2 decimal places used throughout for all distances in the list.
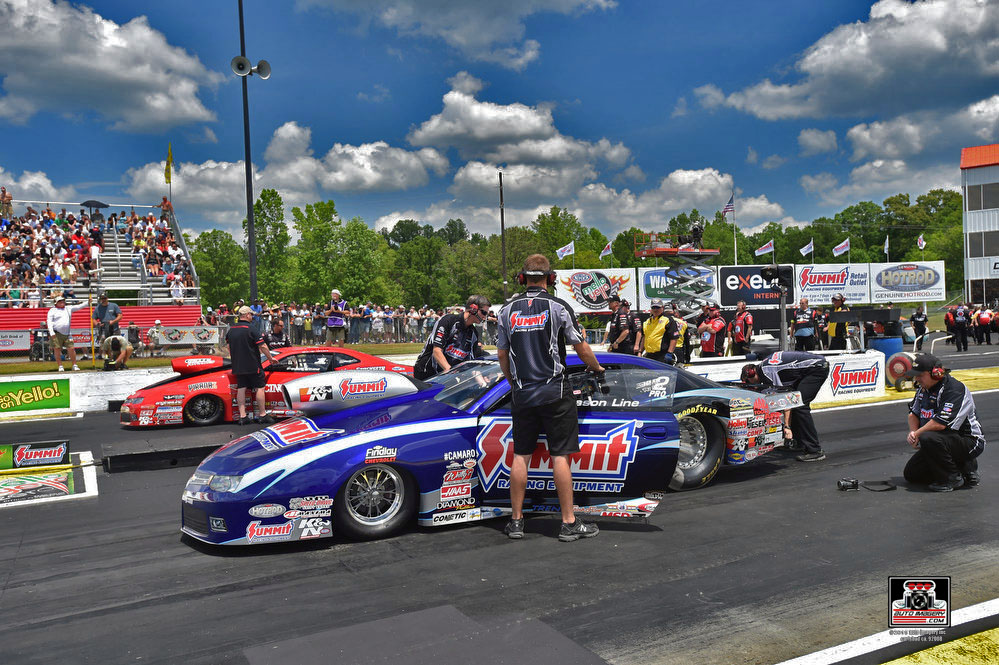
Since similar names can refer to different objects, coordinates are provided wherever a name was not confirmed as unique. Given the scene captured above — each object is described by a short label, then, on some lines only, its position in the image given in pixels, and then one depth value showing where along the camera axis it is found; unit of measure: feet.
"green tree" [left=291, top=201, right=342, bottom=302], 172.14
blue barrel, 49.88
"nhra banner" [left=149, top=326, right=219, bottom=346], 63.62
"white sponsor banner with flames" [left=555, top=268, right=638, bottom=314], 142.82
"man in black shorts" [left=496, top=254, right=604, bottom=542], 16.55
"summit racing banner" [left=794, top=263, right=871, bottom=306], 146.82
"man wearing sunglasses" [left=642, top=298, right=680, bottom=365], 36.81
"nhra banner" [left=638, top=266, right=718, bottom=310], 138.51
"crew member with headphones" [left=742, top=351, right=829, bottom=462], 25.08
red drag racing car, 36.65
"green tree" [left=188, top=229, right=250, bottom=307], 231.09
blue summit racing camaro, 15.93
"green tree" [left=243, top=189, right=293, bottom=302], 161.58
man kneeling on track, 20.30
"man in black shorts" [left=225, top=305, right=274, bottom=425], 33.71
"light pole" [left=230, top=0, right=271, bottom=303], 52.92
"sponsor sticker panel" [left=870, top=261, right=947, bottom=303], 151.02
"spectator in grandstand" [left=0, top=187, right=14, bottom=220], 97.81
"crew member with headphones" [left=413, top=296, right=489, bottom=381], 29.94
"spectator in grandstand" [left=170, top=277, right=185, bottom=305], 83.20
